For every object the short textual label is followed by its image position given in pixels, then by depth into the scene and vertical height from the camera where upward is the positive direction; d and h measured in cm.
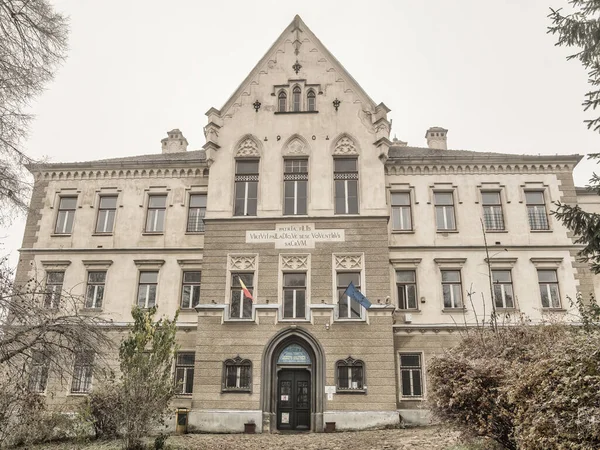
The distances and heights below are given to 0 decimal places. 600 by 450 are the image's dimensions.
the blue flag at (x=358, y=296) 2196 +443
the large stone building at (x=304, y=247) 2209 +730
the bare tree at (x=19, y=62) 1152 +749
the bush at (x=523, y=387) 743 +35
